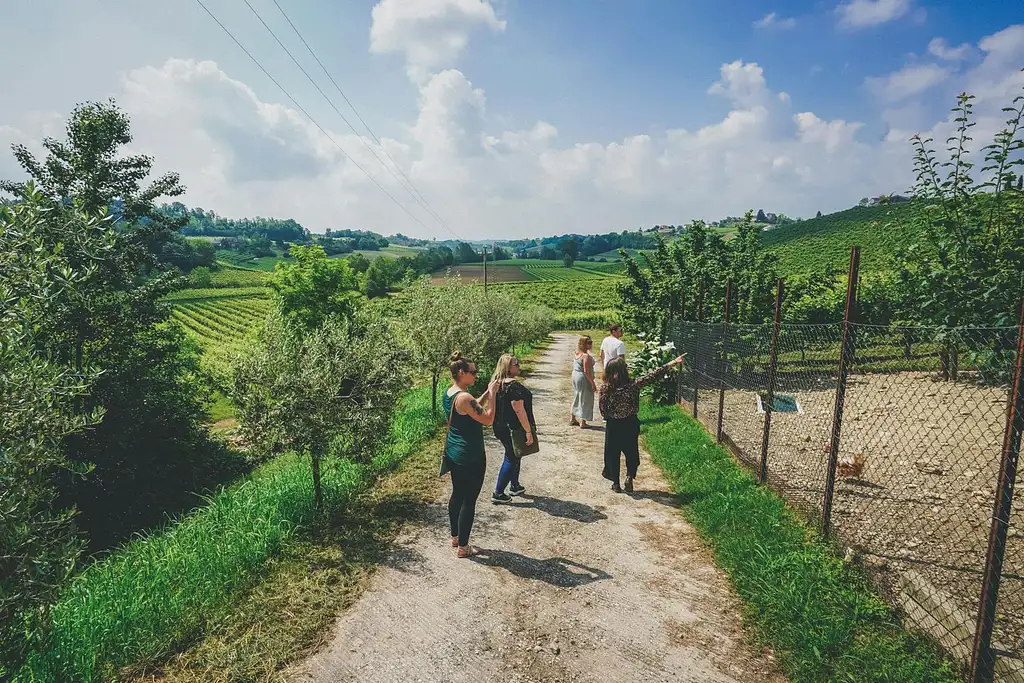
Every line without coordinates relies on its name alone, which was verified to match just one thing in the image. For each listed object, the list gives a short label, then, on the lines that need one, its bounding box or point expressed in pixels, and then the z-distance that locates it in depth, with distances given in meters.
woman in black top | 6.65
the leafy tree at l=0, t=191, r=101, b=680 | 3.08
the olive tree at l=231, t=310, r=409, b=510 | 6.28
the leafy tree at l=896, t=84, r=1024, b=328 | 5.33
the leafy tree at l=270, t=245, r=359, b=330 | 40.50
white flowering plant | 12.89
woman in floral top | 7.05
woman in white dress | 10.03
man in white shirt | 10.20
